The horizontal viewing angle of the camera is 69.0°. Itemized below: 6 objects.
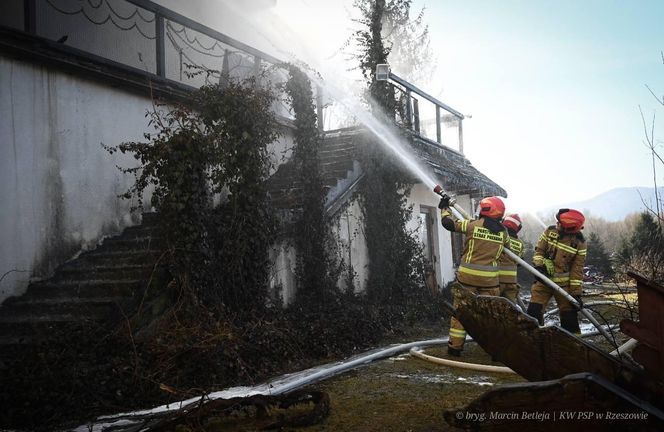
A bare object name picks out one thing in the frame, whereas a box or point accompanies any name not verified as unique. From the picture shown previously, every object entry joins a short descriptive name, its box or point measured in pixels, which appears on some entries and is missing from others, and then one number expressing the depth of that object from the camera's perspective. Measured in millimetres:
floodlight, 10164
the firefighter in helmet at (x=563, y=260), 7453
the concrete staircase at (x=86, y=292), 5688
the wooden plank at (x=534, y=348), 2691
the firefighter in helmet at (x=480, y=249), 6426
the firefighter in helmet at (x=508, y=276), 8172
